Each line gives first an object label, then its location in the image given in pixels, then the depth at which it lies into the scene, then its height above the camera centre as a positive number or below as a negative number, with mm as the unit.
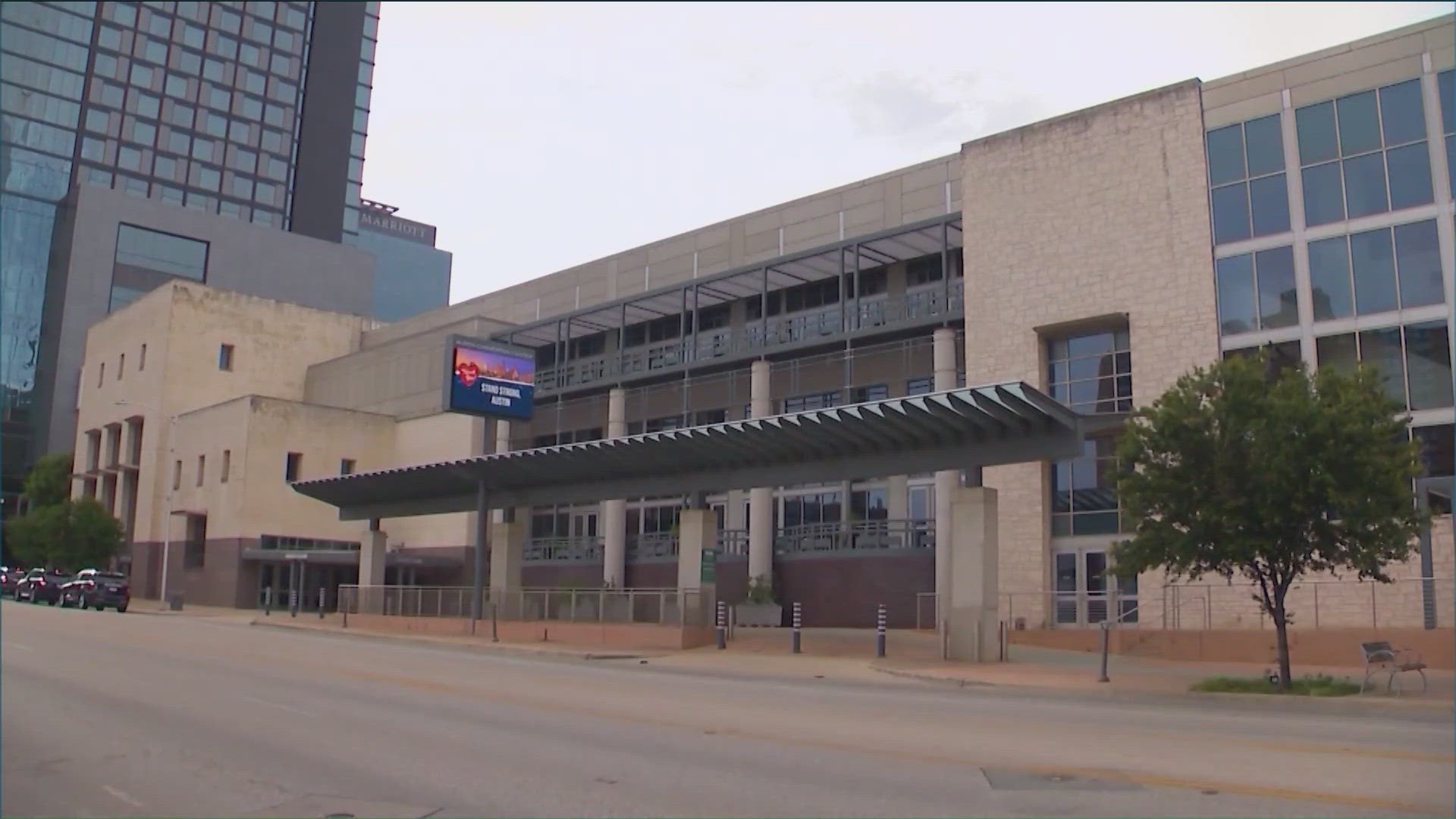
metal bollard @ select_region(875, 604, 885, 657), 29266 -726
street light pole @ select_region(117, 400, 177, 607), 60031 +3286
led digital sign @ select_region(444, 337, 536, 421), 47312 +9083
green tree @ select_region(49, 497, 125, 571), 40562 +2442
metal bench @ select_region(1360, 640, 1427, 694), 19823 -704
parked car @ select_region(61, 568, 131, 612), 40781 +41
